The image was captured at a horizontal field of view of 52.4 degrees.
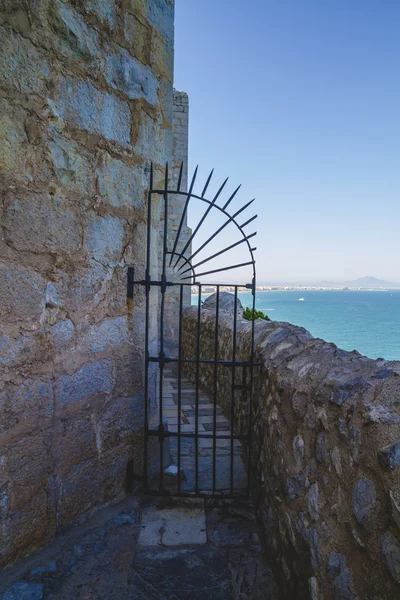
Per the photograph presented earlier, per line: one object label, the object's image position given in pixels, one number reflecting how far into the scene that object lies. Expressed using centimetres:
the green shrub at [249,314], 870
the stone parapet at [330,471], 118
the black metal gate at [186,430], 278
